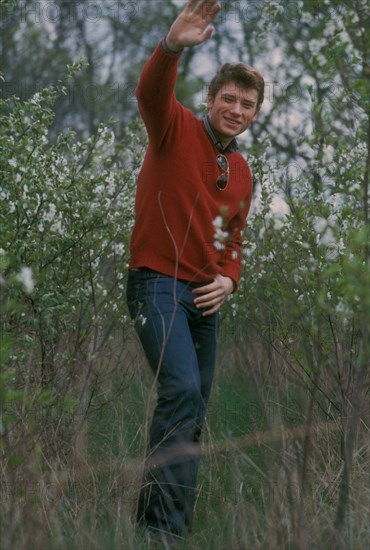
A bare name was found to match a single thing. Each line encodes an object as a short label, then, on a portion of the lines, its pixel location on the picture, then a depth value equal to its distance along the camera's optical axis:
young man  3.67
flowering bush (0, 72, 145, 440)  4.45
